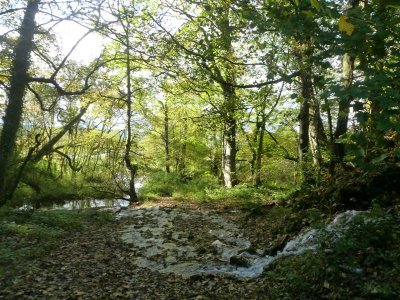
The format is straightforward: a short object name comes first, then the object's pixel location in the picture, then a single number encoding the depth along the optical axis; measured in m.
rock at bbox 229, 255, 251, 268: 6.81
